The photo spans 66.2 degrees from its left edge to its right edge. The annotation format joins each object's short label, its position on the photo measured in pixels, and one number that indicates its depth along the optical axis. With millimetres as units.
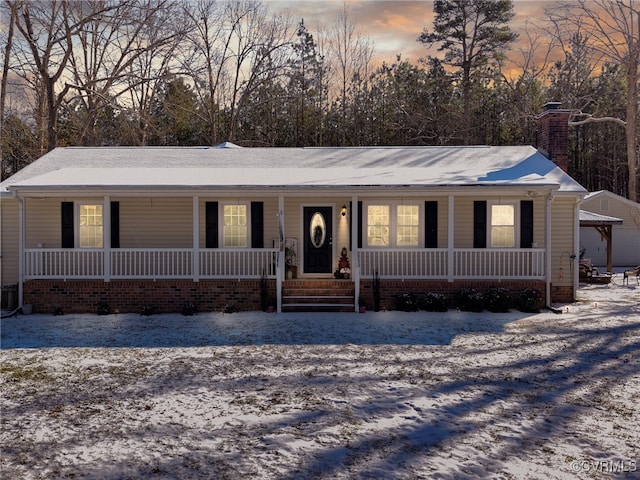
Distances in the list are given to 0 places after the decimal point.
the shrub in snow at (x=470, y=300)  11758
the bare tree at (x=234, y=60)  26469
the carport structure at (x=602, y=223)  18562
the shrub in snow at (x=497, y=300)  11695
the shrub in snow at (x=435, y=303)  11711
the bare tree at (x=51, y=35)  20844
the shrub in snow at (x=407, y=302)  11750
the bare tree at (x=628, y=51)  24750
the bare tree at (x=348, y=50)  29641
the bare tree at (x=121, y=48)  22500
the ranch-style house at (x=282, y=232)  11891
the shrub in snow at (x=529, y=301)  11773
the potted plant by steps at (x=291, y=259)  13188
